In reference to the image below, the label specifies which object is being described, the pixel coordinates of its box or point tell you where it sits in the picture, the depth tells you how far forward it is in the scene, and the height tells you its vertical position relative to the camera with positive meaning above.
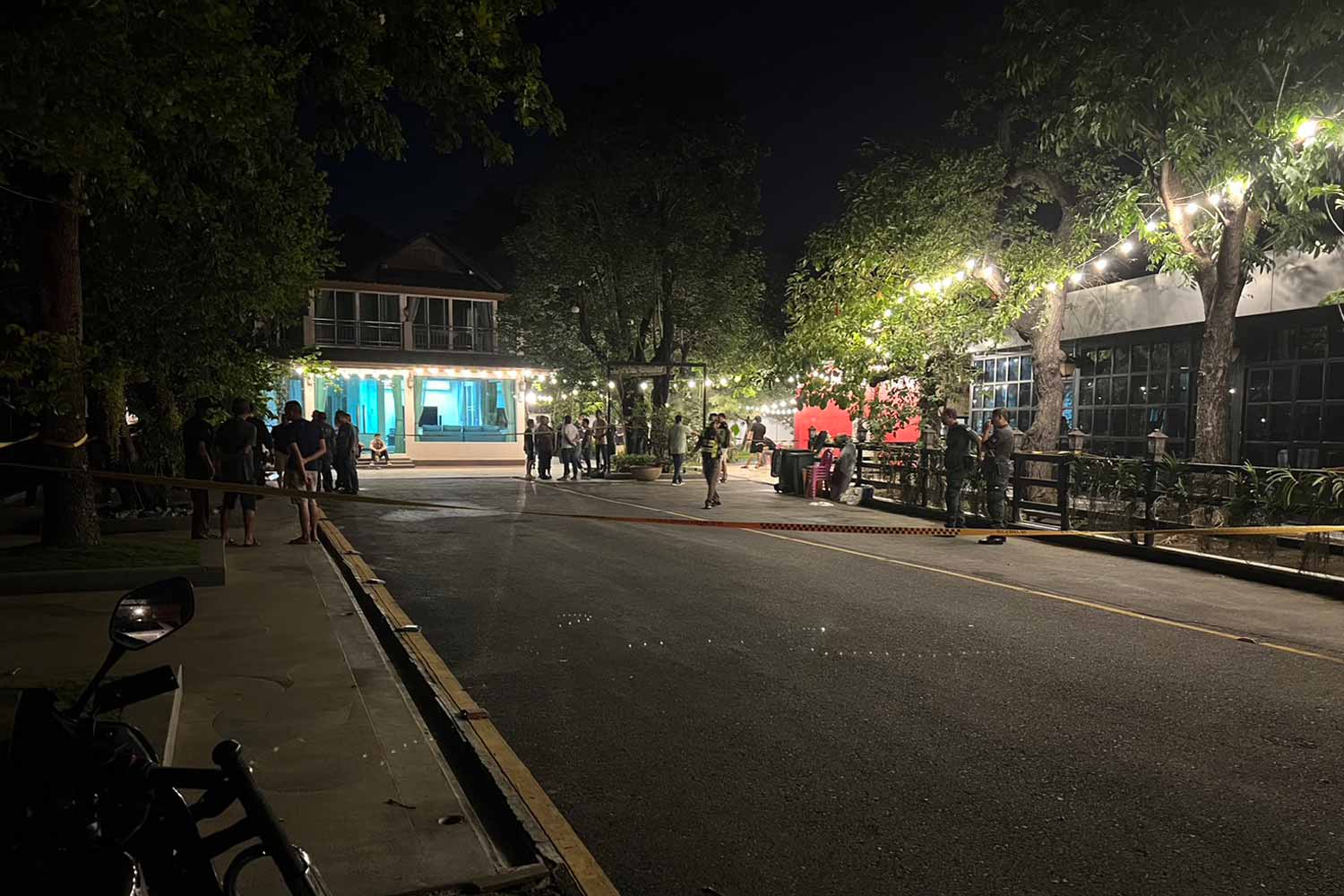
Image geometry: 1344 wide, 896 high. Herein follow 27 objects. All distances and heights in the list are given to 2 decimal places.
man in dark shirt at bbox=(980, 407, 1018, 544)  13.84 -0.72
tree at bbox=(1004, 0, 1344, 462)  10.10 +3.73
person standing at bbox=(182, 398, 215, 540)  11.23 -0.42
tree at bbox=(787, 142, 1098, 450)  17.05 +2.84
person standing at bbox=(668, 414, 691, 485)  23.38 -0.62
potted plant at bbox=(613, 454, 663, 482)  25.94 -1.45
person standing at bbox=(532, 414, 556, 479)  25.98 -0.85
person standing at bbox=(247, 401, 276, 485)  12.36 -0.38
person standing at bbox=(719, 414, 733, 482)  19.86 -0.44
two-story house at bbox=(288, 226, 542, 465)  34.22 +2.28
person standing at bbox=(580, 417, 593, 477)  27.89 -0.92
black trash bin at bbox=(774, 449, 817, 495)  20.91 -1.21
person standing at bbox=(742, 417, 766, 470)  30.18 -0.80
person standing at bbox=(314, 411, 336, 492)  13.47 -0.78
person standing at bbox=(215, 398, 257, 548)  11.31 -0.37
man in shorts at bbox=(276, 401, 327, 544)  11.90 -0.48
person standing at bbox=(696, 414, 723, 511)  17.52 -0.81
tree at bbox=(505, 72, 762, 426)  29.36 +6.41
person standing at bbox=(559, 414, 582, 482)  26.17 -0.86
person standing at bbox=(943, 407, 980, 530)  13.82 -0.68
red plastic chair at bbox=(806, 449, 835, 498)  20.16 -1.30
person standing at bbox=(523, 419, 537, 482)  26.67 -0.93
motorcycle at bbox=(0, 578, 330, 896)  1.67 -0.78
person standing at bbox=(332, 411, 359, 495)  17.69 -0.67
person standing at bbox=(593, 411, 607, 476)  28.36 -0.80
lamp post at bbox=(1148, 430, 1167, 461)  17.50 -0.56
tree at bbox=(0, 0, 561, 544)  6.68 +2.84
